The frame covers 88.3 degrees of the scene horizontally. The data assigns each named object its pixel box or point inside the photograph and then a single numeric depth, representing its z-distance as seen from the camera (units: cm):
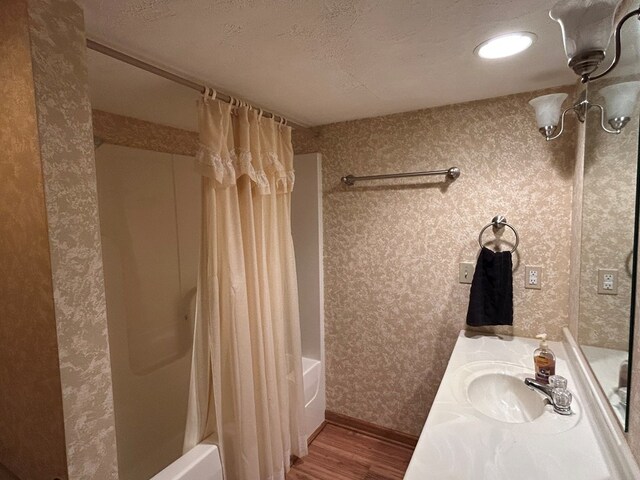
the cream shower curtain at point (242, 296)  144
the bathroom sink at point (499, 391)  130
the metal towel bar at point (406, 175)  186
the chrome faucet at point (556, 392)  112
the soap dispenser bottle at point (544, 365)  127
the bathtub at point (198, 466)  132
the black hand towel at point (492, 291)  172
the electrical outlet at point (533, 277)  172
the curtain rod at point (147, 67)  108
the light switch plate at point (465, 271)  187
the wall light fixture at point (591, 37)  74
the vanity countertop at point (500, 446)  88
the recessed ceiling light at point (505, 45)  113
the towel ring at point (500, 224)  175
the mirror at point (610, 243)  87
